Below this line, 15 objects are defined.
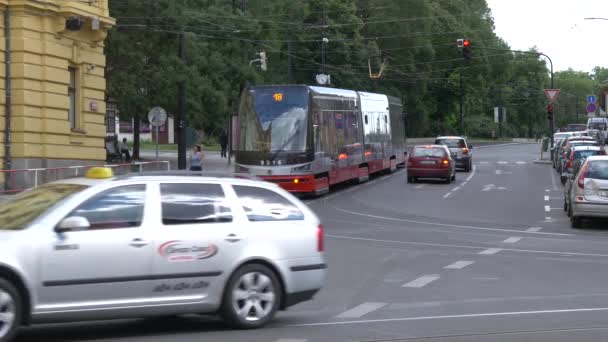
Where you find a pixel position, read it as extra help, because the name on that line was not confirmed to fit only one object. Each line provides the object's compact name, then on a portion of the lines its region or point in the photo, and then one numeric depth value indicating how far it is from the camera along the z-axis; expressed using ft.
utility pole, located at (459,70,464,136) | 315.78
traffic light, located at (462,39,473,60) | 157.07
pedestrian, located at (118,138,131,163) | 172.14
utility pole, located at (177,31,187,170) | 135.12
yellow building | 95.61
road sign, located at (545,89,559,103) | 175.41
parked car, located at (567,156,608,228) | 73.56
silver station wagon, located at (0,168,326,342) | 29.48
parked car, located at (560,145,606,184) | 120.06
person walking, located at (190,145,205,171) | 107.04
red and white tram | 102.22
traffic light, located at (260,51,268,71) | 172.76
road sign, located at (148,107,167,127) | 116.41
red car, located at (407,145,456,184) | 132.05
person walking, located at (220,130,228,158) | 200.85
